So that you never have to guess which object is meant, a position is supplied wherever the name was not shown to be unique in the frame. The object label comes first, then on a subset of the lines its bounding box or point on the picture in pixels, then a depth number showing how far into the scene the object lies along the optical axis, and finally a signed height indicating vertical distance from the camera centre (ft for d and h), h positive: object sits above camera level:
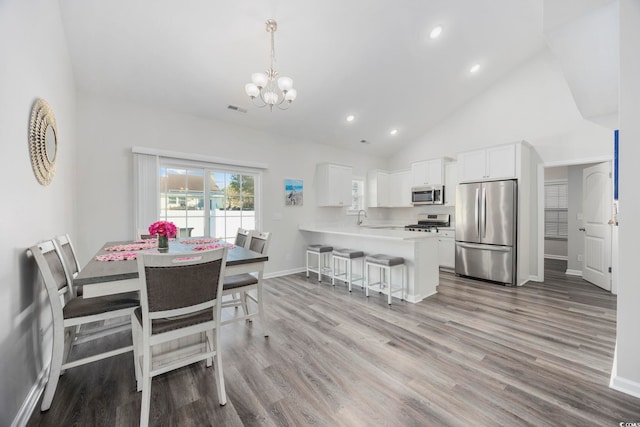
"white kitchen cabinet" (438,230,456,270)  16.94 -2.52
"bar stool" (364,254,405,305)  11.51 -2.71
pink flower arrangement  7.65 -0.50
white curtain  11.66 +1.01
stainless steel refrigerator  14.03 -1.07
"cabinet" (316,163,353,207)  17.74 +1.86
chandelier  8.35 +4.14
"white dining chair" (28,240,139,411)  5.32 -2.20
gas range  18.28 -0.86
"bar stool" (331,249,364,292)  13.42 -2.65
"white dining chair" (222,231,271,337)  7.79 -2.19
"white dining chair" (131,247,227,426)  4.76 -1.79
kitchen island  11.69 -1.93
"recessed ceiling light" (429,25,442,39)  11.65 +8.02
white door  13.15 -0.70
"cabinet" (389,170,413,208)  20.48 +1.80
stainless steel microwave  18.11 +1.16
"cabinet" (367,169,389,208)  21.03 +1.81
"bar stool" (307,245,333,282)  15.25 -2.84
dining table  5.08 -1.24
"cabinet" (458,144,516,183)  14.37 +2.72
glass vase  7.68 -0.92
